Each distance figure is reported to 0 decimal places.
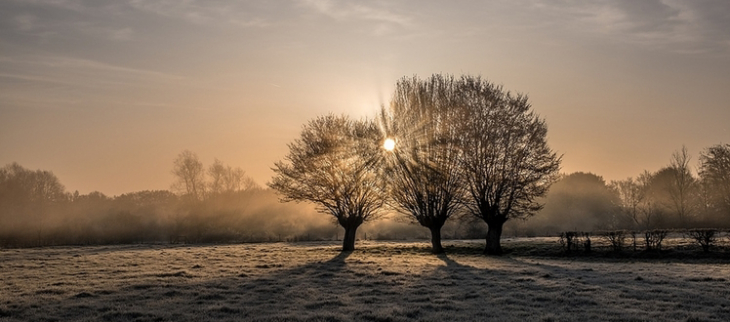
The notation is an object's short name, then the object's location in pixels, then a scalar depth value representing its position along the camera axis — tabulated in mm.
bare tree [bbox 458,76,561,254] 45594
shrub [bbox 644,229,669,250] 38688
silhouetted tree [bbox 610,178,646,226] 93538
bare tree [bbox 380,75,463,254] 46406
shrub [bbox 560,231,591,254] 42219
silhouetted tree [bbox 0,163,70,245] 94812
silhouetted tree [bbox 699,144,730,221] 83375
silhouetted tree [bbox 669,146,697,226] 86250
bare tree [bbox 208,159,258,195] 106438
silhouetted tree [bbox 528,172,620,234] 98062
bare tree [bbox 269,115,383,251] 48656
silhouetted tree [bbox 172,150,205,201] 103688
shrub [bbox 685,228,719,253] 37072
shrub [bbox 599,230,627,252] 40562
